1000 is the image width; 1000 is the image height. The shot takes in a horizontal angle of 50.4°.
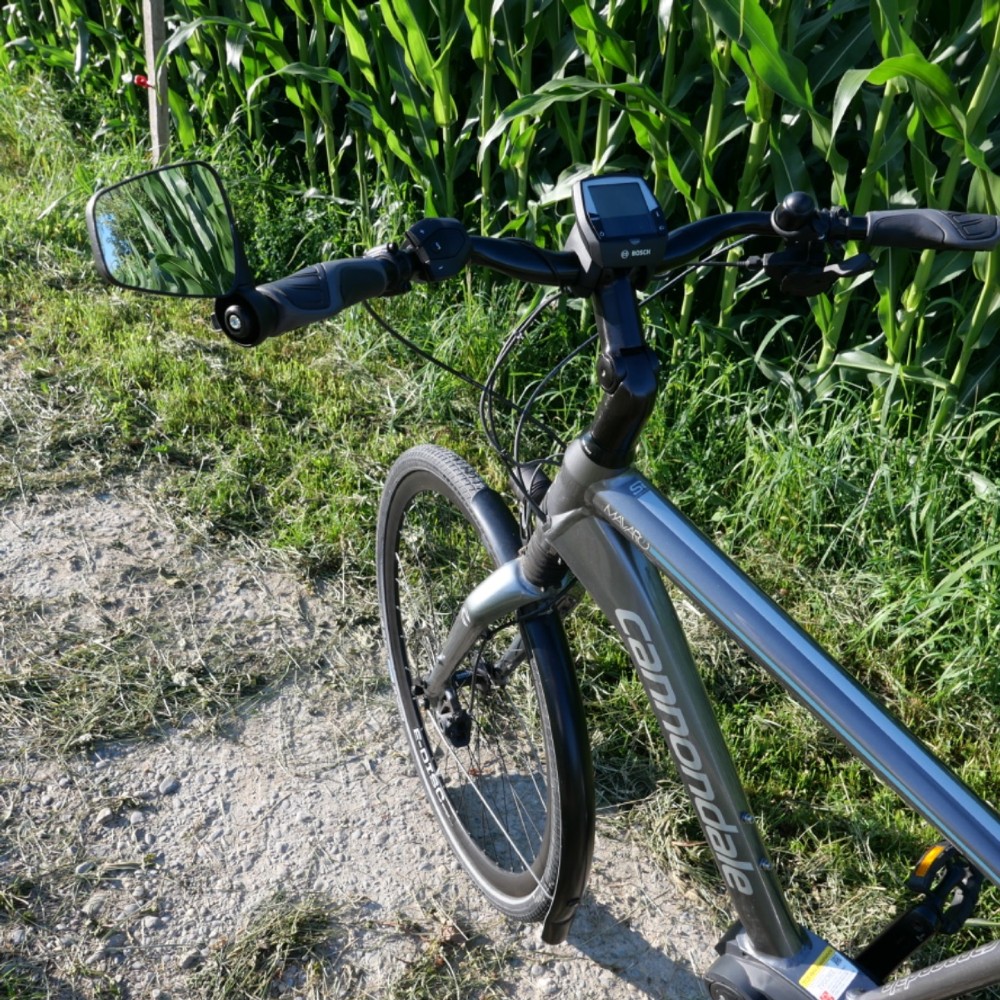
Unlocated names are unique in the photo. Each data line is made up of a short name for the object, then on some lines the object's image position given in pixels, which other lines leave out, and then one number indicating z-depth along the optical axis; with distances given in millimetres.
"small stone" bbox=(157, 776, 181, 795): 2572
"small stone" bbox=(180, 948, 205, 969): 2217
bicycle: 1357
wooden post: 4316
